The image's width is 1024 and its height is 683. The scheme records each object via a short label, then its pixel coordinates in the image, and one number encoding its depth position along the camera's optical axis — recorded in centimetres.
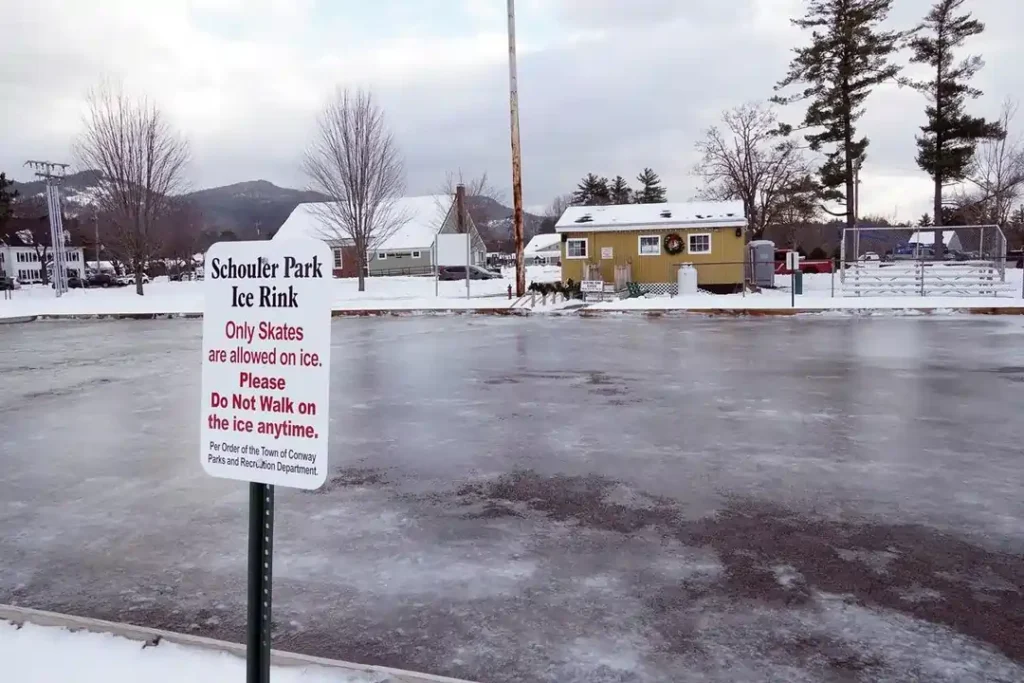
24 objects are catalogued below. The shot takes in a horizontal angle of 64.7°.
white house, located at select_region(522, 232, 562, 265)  9219
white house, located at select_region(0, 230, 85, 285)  8425
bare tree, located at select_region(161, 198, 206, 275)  7616
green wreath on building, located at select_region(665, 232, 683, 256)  3225
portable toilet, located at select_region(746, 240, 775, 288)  3500
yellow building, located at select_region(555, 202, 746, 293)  3209
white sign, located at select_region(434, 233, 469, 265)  3175
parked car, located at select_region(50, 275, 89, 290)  5938
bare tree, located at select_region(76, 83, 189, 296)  4038
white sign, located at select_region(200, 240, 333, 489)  262
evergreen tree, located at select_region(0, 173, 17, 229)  5937
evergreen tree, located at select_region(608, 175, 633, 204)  8644
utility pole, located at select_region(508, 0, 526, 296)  2900
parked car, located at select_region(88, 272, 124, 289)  5941
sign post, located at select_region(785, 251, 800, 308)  2725
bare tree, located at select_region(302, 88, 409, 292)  3956
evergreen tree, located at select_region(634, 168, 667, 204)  8462
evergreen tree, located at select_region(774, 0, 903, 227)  4278
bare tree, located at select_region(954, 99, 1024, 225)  4722
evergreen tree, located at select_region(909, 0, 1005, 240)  4306
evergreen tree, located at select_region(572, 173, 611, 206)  8606
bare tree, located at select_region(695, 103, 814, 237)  4628
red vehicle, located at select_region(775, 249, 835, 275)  4503
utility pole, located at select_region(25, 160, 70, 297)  4359
